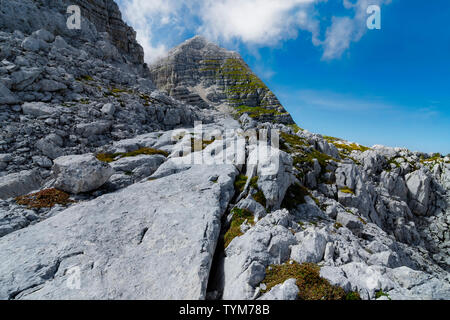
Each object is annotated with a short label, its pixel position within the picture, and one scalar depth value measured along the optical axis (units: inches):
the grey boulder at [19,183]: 711.7
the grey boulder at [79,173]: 741.3
